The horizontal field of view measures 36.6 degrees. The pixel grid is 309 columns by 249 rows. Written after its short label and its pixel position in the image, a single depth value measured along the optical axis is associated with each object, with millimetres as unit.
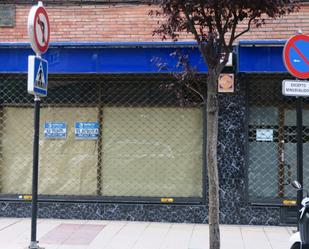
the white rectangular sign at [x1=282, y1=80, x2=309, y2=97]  6496
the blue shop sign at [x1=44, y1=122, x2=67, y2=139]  9531
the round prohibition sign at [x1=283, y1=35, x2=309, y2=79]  6516
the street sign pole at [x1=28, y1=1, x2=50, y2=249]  6605
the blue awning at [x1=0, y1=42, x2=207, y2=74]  8828
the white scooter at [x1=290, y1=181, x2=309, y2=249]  5445
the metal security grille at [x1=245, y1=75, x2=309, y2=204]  9094
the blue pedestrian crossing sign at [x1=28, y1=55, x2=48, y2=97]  6625
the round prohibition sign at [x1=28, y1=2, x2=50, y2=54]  6535
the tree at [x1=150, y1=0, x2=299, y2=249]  6086
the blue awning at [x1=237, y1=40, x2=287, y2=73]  8656
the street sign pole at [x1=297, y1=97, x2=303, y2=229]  6562
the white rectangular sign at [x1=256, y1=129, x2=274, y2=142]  9125
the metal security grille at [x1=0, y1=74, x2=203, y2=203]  9312
